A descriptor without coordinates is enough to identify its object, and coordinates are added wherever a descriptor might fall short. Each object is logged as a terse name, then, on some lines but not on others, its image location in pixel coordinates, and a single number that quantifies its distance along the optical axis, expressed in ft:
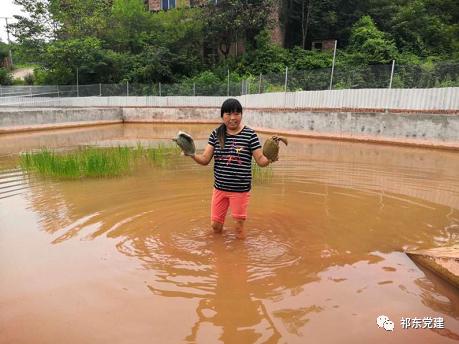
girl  14.87
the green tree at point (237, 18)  109.09
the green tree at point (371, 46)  91.96
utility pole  156.93
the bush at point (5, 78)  125.37
